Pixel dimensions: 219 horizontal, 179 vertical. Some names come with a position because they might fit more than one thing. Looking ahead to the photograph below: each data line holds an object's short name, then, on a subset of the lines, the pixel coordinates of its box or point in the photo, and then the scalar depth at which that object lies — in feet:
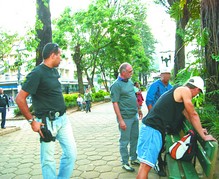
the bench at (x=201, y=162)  8.58
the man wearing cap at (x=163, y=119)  10.03
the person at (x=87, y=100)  55.67
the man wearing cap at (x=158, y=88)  16.25
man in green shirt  14.40
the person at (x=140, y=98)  31.48
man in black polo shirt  9.99
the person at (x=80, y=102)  60.80
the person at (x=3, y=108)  33.88
